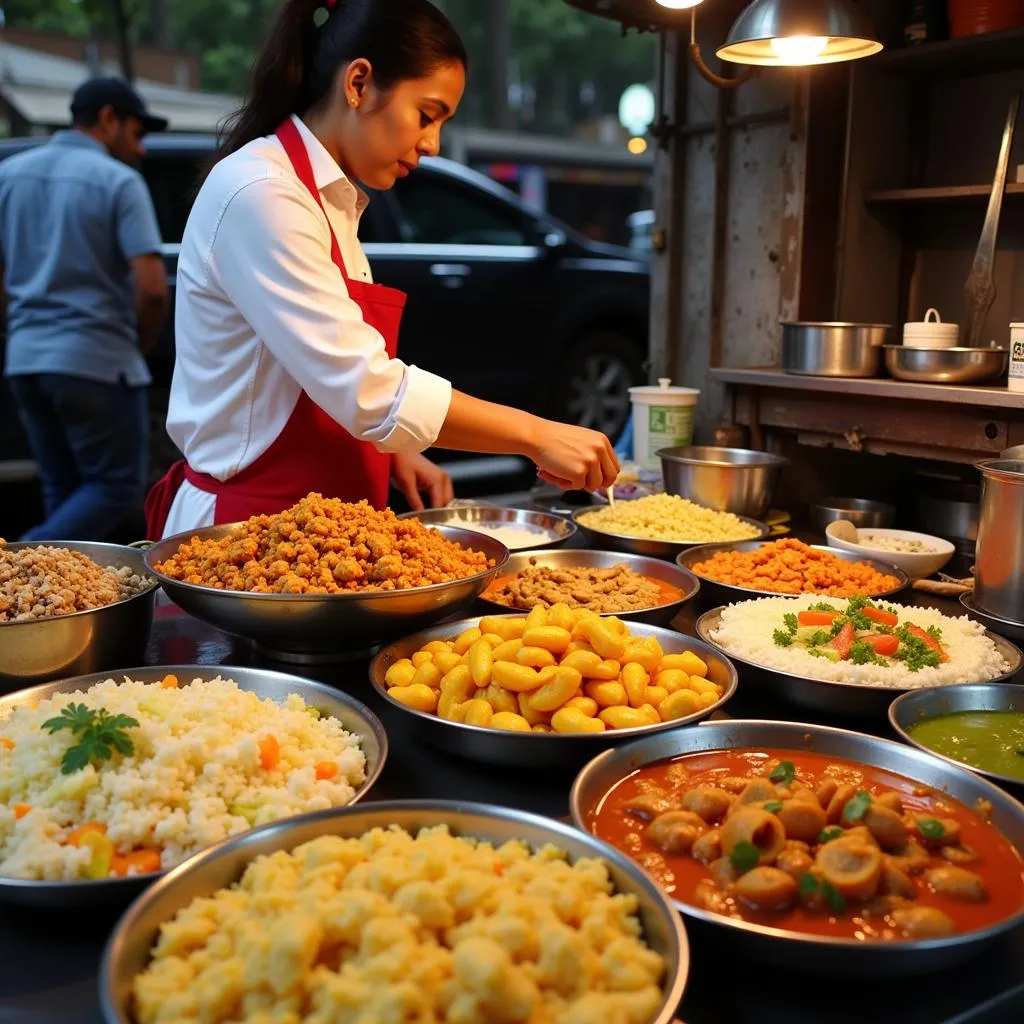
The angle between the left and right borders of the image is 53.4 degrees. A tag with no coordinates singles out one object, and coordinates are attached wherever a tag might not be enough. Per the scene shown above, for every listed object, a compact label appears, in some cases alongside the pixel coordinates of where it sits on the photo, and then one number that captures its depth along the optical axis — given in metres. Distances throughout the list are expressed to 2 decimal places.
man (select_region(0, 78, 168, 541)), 4.61
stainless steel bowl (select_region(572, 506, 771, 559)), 2.63
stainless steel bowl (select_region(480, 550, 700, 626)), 2.28
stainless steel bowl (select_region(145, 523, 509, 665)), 1.71
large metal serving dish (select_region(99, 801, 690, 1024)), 0.91
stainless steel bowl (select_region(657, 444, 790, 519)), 3.07
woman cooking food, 2.02
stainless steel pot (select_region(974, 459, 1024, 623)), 2.08
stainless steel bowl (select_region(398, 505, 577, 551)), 2.79
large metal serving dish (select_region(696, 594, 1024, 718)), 1.64
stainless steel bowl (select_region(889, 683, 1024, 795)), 1.58
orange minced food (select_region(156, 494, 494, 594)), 1.77
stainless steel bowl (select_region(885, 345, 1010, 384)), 2.86
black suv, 6.81
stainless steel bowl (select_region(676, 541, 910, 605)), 2.24
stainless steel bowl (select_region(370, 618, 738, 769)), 1.40
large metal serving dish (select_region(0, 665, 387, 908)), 1.07
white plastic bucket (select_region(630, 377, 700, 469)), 3.63
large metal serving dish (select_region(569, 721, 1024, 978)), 0.98
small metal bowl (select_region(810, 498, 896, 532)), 3.11
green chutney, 1.49
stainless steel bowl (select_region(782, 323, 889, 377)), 3.16
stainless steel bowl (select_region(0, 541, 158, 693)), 1.63
